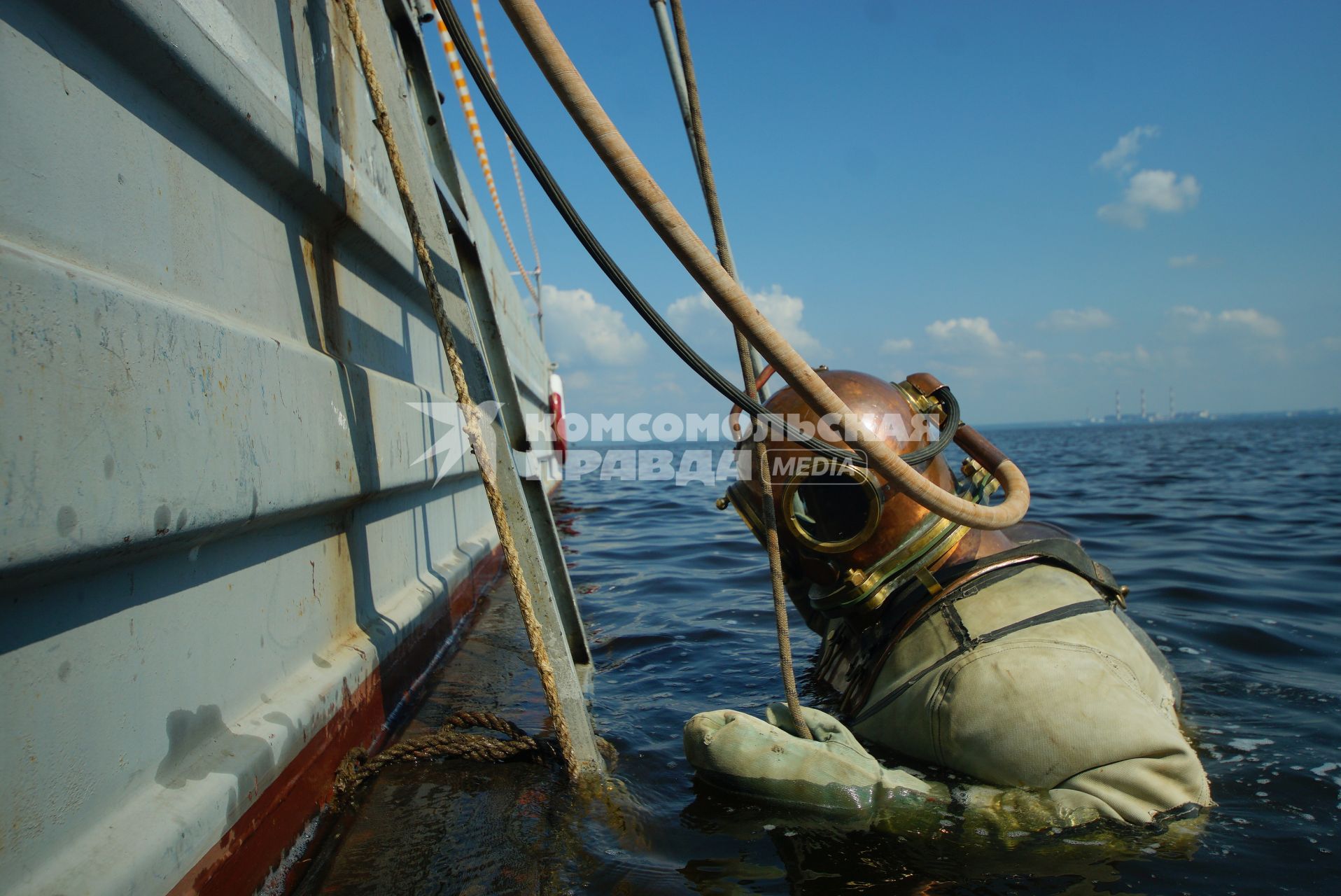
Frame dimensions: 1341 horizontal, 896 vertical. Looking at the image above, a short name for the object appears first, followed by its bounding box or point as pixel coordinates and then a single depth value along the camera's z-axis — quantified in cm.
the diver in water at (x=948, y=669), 206
